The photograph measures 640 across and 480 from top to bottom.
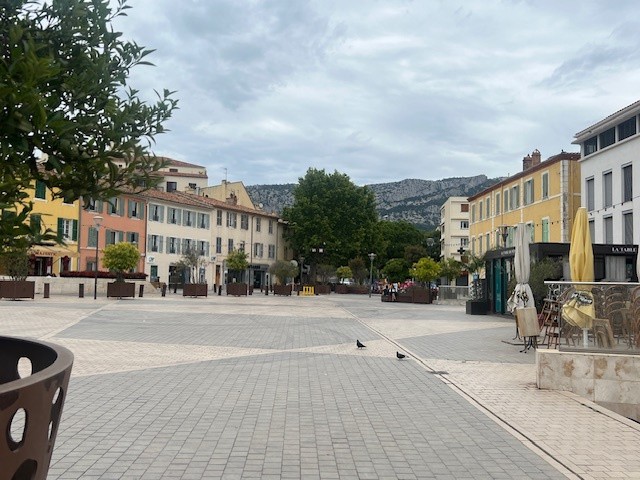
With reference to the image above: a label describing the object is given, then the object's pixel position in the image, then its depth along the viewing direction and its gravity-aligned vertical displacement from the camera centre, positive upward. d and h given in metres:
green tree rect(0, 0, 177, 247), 2.54 +0.73
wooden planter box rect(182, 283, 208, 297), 41.59 -0.91
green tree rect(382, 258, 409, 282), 78.50 +1.06
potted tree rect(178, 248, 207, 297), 41.66 +0.69
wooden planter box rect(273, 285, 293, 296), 53.31 -0.97
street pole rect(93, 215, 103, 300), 34.17 +2.78
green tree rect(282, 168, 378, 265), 72.56 +6.85
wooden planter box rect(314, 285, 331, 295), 63.44 -1.15
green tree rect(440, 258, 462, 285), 47.91 +0.80
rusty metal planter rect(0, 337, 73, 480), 2.24 -0.53
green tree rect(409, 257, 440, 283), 46.97 +0.68
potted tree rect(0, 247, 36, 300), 31.36 -0.68
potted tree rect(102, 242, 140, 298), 40.78 +1.09
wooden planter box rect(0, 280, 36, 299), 31.33 -0.77
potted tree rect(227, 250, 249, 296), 55.31 +1.32
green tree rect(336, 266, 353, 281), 68.68 +0.65
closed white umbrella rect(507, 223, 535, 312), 15.06 +0.27
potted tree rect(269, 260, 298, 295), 58.06 +0.58
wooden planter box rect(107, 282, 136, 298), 36.69 -0.82
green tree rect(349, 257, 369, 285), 70.56 +1.12
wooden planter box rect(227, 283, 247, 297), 46.59 -0.89
